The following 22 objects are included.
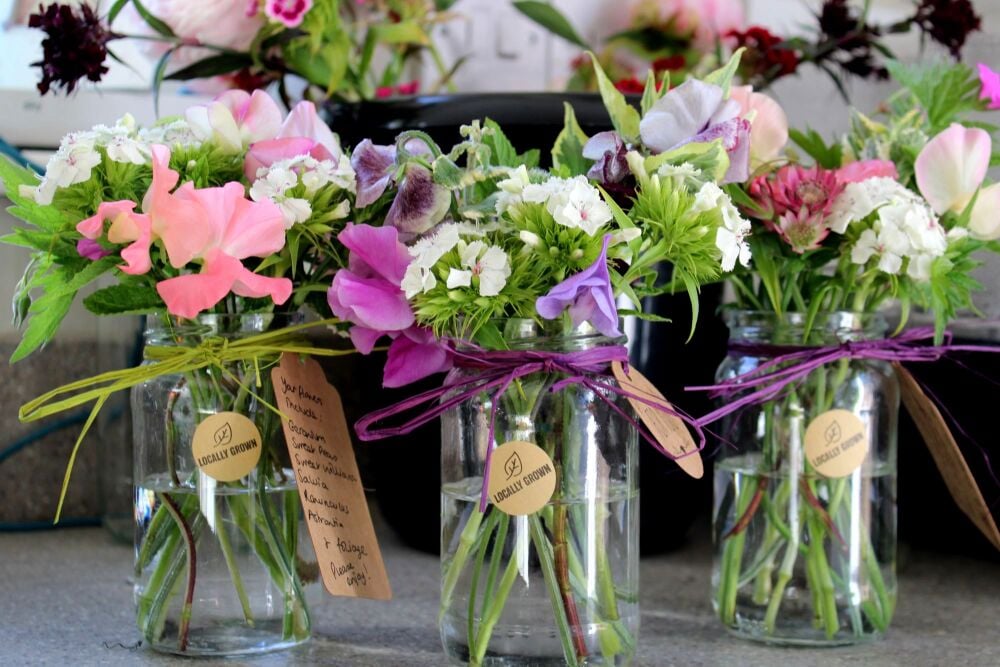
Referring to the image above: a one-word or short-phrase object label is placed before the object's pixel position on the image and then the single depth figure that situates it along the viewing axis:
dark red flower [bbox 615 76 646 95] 1.60
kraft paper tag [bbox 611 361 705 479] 1.39
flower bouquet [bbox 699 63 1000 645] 1.42
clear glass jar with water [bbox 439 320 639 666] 1.37
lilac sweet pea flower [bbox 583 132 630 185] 1.37
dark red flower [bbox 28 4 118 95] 1.47
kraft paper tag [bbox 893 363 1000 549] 1.46
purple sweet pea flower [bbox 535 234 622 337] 1.33
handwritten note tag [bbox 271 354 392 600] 1.40
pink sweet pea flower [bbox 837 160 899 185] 1.43
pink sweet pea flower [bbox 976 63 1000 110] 1.44
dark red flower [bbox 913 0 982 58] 1.57
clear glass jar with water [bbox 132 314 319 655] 1.41
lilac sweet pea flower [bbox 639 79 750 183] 1.37
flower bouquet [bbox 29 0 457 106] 1.49
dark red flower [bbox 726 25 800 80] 1.61
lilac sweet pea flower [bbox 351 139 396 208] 1.38
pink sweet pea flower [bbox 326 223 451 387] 1.37
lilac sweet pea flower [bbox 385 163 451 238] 1.36
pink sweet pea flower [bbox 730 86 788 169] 1.44
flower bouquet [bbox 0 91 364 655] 1.35
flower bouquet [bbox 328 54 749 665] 1.34
